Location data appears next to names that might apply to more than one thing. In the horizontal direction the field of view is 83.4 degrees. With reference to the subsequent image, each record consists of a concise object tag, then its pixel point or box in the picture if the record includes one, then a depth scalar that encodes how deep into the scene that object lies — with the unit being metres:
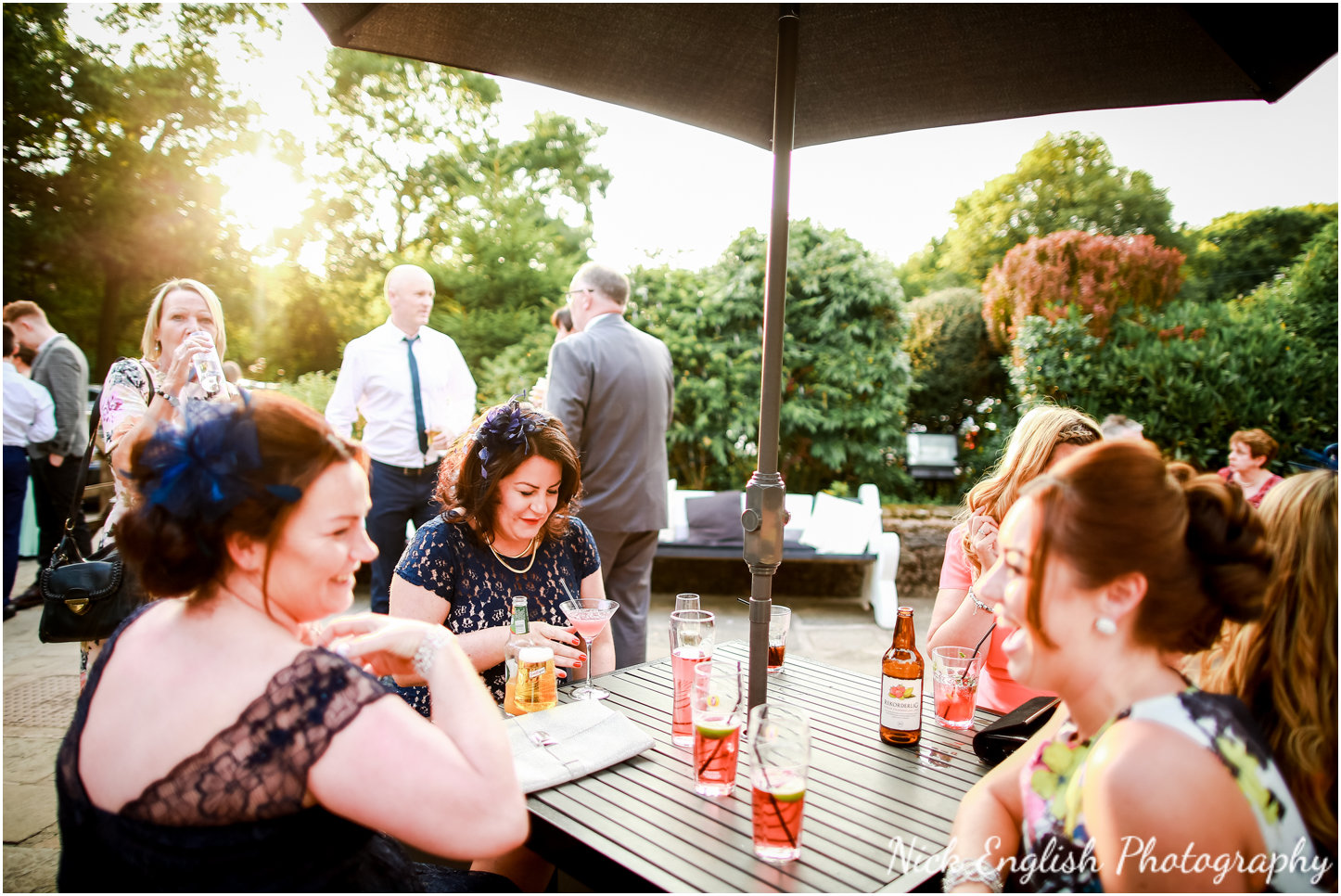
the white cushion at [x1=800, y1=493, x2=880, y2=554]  5.79
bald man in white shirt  4.46
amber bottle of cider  1.70
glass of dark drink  2.17
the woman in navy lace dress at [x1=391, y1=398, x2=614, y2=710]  2.23
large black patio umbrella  1.61
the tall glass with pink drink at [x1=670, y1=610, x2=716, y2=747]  1.69
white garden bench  5.63
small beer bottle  1.83
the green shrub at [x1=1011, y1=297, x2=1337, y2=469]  6.74
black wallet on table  1.60
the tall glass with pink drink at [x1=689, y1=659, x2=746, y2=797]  1.43
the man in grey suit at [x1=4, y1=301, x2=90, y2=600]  5.40
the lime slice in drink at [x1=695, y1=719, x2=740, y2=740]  1.42
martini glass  1.98
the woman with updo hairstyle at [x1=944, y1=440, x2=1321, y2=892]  0.98
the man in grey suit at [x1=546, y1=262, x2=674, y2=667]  3.80
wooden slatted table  1.23
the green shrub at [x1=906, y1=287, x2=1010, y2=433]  10.14
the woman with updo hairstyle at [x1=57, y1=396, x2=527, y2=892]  1.05
